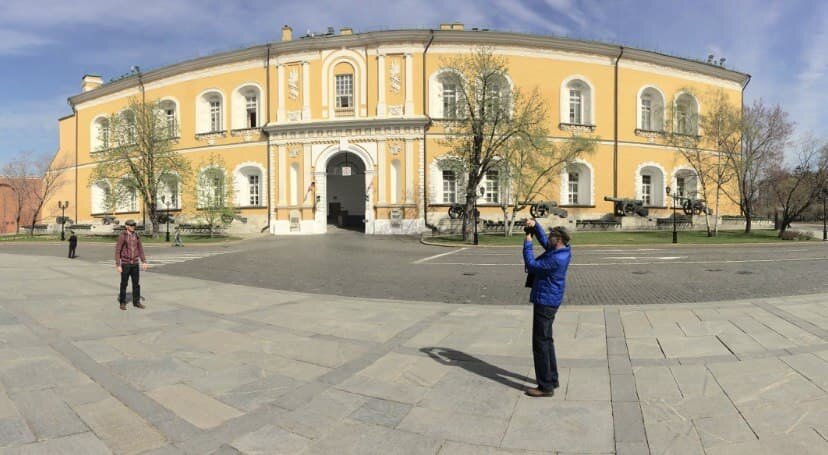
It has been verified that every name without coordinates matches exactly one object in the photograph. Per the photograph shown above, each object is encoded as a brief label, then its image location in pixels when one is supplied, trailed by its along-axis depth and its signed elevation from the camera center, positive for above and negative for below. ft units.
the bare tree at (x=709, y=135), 93.35 +19.89
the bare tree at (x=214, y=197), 96.22 +4.39
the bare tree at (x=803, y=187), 89.04 +7.07
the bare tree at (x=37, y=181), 147.77 +12.60
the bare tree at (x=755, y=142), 93.50 +18.24
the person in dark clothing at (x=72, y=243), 61.00 -4.31
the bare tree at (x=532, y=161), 81.82 +11.96
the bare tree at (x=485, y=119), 79.05 +19.19
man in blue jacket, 12.66 -2.62
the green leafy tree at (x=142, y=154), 98.27 +15.08
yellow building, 104.73 +27.69
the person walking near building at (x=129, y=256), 25.86 -2.68
